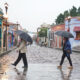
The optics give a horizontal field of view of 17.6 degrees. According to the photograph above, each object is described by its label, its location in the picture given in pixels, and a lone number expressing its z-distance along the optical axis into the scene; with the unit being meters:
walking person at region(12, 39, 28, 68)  12.19
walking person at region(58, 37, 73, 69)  12.78
